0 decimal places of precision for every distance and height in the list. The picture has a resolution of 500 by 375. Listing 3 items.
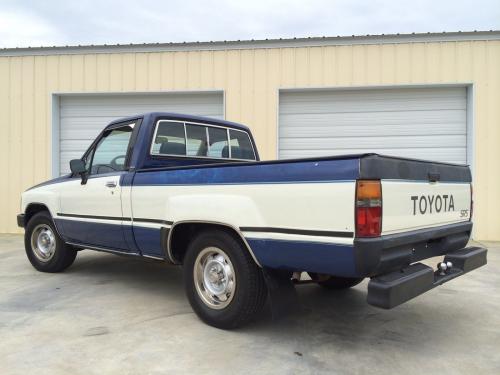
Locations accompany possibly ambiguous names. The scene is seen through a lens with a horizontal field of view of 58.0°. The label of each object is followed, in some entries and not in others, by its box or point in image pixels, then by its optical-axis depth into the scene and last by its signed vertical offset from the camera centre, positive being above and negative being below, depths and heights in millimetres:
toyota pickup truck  2867 -241
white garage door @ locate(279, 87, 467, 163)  9359 +1295
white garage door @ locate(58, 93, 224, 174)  9914 +1680
